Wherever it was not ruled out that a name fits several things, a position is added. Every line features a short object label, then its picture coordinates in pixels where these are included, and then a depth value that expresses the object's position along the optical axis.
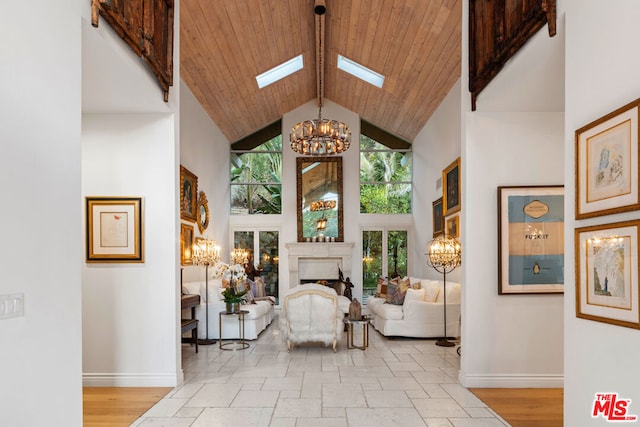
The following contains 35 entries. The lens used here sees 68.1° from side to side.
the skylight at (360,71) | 8.85
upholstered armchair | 6.33
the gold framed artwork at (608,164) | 2.16
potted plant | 6.63
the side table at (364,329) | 6.39
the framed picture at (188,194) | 7.68
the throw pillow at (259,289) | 9.66
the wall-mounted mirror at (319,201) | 11.61
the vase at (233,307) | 6.67
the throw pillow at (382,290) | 9.43
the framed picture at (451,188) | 7.56
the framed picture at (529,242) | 4.61
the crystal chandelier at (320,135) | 7.84
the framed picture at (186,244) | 7.58
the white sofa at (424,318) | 7.24
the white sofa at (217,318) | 7.24
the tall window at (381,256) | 11.62
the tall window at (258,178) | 11.80
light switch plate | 2.04
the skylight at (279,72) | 9.03
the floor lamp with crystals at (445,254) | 7.08
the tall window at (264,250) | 11.65
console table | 5.94
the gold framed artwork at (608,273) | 2.14
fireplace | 11.41
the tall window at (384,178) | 11.78
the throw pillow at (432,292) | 7.45
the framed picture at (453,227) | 7.44
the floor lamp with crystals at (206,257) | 7.11
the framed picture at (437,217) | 8.88
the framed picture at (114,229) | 4.71
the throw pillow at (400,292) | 7.82
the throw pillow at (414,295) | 7.35
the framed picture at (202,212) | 8.84
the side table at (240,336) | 6.63
